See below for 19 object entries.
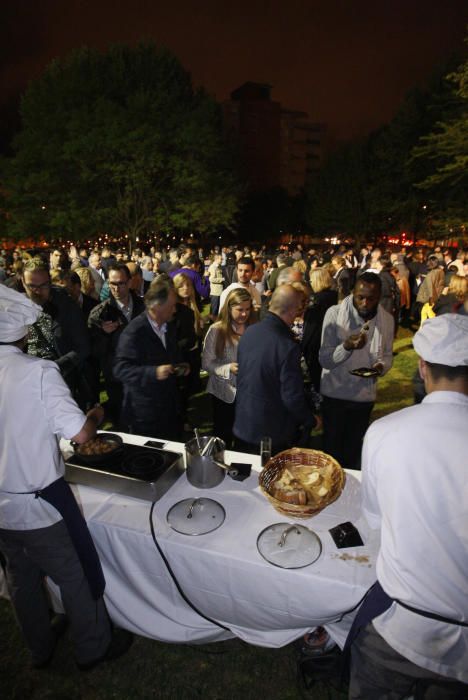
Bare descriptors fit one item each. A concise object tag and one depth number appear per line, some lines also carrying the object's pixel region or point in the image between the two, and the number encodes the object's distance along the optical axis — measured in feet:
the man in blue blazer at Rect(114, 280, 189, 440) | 11.76
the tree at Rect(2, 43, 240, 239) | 74.84
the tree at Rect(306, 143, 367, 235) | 127.54
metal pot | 8.58
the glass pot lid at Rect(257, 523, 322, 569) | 6.76
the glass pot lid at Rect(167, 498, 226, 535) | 7.48
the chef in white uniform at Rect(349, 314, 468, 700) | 4.71
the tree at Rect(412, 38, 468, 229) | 61.46
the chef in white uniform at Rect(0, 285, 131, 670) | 6.59
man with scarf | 12.40
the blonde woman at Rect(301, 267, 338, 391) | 18.48
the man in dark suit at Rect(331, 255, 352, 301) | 25.53
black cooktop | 8.40
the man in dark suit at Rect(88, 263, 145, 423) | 15.97
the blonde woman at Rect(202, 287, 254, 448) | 13.05
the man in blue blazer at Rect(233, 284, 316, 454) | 9.87
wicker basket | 7.45
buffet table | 6.72
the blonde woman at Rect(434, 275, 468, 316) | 15.96
